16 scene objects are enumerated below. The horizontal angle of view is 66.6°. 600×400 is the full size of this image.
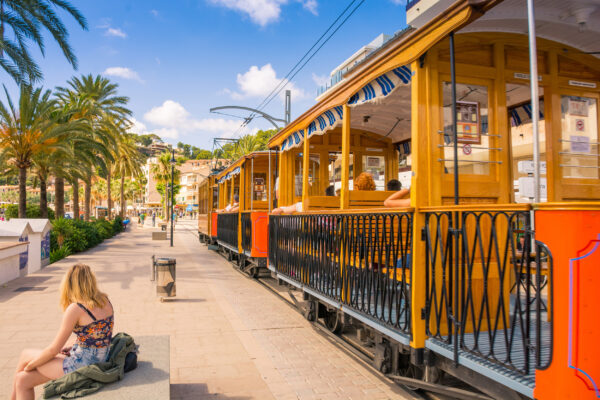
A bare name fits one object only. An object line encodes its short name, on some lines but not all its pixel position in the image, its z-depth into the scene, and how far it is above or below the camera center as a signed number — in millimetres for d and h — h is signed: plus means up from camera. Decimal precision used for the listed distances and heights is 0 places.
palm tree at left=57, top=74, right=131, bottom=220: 19438 +5537
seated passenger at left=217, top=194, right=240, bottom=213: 12390 +184
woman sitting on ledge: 3121 -887
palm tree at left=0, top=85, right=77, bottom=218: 14967 +2714
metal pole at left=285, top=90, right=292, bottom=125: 16703 +3854
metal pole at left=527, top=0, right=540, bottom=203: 2314 +537
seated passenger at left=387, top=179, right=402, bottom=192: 6152 +356
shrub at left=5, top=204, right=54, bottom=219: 22805 +99
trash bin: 8164 -1167
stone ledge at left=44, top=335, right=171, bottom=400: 2858 -1139
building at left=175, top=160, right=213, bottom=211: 99250 +6332
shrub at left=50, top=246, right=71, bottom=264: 14191 -1293
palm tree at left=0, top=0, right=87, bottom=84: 11008 +4682
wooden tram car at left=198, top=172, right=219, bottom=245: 17562 +230
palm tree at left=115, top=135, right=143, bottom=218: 32909 +4106
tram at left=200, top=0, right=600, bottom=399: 2275 -6
